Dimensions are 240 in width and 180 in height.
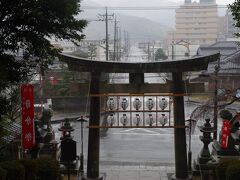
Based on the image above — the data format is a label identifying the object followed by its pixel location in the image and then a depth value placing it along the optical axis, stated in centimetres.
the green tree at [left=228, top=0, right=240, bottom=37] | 1008
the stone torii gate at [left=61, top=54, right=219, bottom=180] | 1566
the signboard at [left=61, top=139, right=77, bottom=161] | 1397
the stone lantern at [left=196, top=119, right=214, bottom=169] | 1723
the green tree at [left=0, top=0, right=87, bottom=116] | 996
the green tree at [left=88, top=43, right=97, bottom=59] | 5176
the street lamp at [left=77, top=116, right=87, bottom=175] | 1812
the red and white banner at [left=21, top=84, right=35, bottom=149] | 1371
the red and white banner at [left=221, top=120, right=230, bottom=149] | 1585
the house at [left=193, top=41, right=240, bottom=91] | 4134
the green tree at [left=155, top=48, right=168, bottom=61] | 8094
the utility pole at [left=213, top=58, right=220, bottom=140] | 2391
